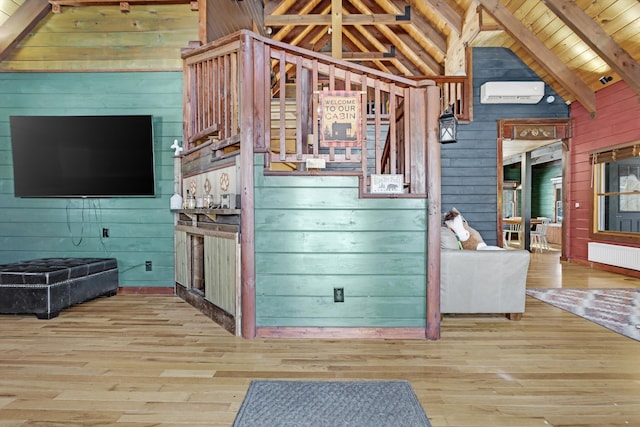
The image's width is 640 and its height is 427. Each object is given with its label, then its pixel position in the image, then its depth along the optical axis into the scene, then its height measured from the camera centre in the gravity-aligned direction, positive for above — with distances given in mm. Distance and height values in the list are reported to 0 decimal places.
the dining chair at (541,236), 9086 -745
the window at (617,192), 5578 +253
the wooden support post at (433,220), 2779 -92
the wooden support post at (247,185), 2756 +190
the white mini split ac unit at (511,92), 6543 +2140
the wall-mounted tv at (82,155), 3990 +621
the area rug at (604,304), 3152 -1036
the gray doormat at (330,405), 1702 -1015
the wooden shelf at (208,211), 2844 -14
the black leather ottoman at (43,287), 3273 -726
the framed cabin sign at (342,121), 2812 +696
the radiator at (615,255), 5376 -770
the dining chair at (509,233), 11088 -836
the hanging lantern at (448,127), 2689 +619
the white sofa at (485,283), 3180 -673
